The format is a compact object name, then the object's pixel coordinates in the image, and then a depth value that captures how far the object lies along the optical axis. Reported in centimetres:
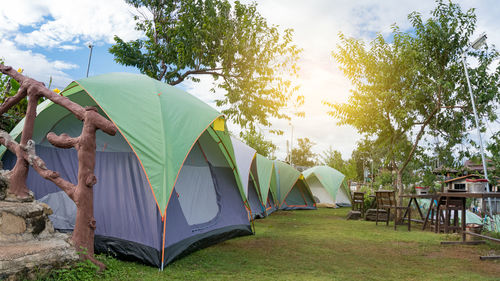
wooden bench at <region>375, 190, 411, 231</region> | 826
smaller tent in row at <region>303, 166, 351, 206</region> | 1584
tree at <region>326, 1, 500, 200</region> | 953
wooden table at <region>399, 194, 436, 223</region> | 770
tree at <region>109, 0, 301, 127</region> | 1073
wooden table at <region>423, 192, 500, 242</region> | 516
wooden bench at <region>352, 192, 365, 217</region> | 1126
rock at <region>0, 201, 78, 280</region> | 289
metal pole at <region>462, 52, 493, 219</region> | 887
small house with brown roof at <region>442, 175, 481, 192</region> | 2333
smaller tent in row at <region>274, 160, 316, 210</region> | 1329
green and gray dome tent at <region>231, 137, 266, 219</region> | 905
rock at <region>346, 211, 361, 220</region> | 1075
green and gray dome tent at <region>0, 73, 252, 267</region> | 405
